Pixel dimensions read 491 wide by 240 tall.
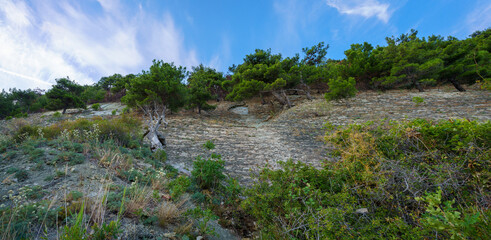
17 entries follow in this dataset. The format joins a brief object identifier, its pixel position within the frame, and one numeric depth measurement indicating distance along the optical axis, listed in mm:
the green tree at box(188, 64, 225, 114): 15930
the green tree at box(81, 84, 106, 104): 24577
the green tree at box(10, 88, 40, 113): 24948
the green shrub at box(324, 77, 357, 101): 11750
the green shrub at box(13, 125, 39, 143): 5100
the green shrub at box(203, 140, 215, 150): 4465
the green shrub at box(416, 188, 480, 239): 1129
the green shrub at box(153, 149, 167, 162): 5434
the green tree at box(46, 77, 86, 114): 19266
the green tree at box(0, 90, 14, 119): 21542
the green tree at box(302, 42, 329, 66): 23125
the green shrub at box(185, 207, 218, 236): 2154
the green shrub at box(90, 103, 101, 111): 20606
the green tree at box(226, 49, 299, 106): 14977
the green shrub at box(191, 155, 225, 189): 3666
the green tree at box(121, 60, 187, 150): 11633
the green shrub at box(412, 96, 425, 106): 9735
